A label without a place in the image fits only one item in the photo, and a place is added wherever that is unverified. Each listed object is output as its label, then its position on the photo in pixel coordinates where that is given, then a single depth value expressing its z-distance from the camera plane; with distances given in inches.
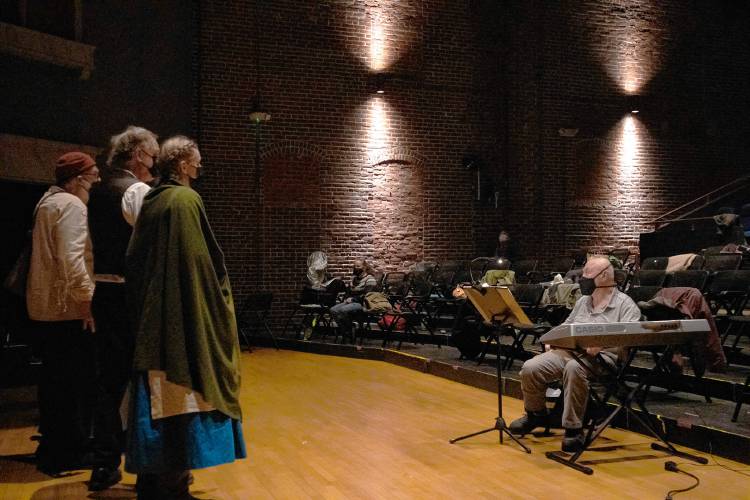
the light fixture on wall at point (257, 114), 377.1
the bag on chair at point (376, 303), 327.6
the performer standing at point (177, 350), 96.9
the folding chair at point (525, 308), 246.3
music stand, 169.0
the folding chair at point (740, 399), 160.9
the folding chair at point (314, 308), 358.6
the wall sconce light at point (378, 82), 423.5
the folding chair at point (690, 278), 228.5
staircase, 386.3
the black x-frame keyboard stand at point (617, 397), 146.4
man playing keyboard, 158.9
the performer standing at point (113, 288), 125.3
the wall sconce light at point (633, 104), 467.5
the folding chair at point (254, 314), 351.9
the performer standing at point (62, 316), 128.4
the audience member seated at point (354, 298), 335.0
